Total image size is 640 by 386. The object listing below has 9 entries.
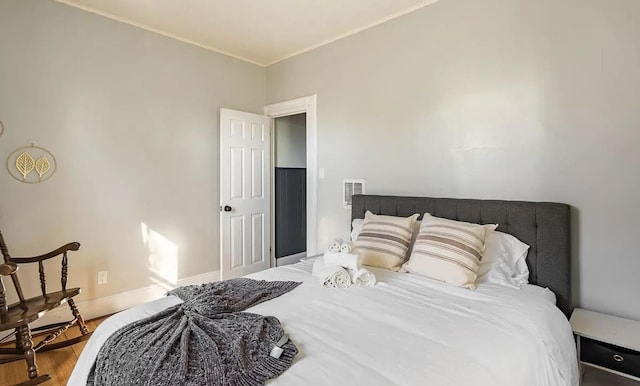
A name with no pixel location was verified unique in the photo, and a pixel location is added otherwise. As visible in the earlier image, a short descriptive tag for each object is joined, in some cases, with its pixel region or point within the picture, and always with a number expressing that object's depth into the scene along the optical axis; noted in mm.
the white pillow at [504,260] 1965
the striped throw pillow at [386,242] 2184
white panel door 3574
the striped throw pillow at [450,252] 1850
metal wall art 2428
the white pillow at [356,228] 2648
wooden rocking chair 1901
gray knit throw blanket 965
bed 1045
